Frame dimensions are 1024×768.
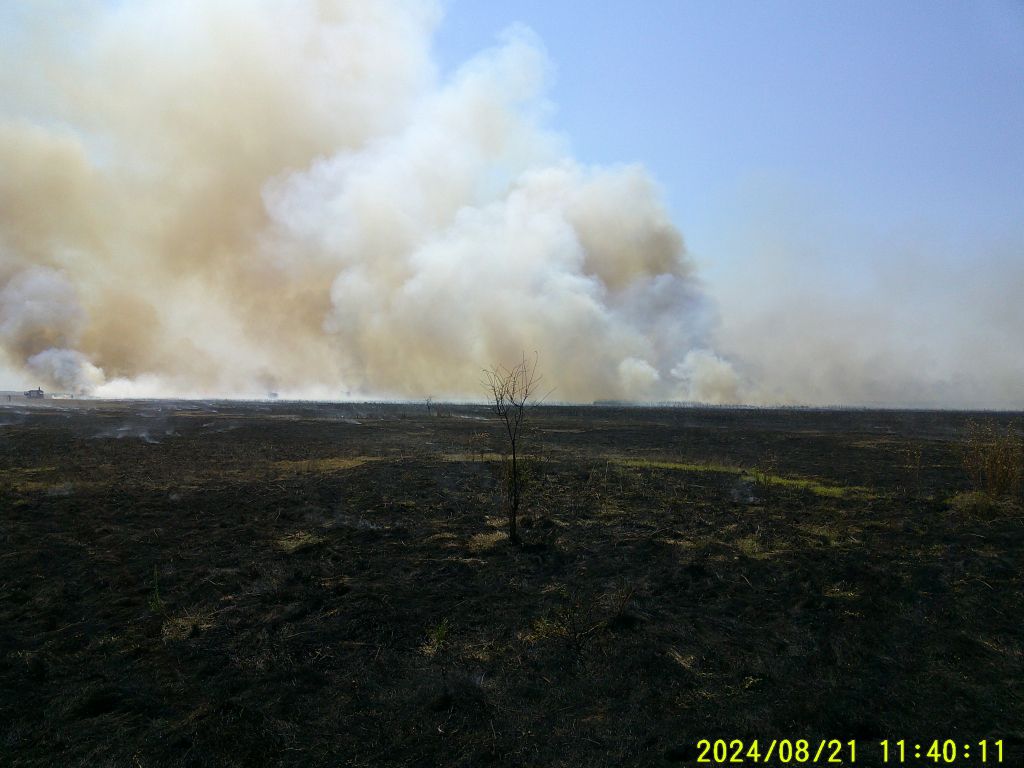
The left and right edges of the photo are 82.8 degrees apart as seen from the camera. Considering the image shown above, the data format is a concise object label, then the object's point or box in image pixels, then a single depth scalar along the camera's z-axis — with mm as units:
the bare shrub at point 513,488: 13250
